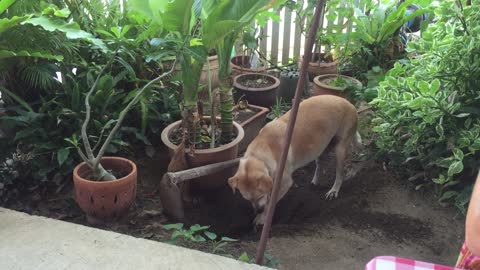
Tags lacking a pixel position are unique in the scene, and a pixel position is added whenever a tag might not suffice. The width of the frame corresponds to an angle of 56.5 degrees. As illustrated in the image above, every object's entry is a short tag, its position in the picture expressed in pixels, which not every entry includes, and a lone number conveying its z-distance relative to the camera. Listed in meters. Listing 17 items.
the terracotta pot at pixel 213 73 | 5.01
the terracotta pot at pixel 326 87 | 4.78
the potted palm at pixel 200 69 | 2.95
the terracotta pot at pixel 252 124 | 4.33
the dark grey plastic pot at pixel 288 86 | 5.50
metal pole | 1.83
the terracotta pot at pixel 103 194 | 2.88
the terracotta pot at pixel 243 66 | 5.52
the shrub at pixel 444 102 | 2.99
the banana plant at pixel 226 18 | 2.92
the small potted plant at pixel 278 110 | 4.82
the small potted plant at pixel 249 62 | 5.50
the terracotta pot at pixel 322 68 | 5.51
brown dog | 3.23
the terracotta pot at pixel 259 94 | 5.02
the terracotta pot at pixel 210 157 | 3.44
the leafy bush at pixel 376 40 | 5.07
